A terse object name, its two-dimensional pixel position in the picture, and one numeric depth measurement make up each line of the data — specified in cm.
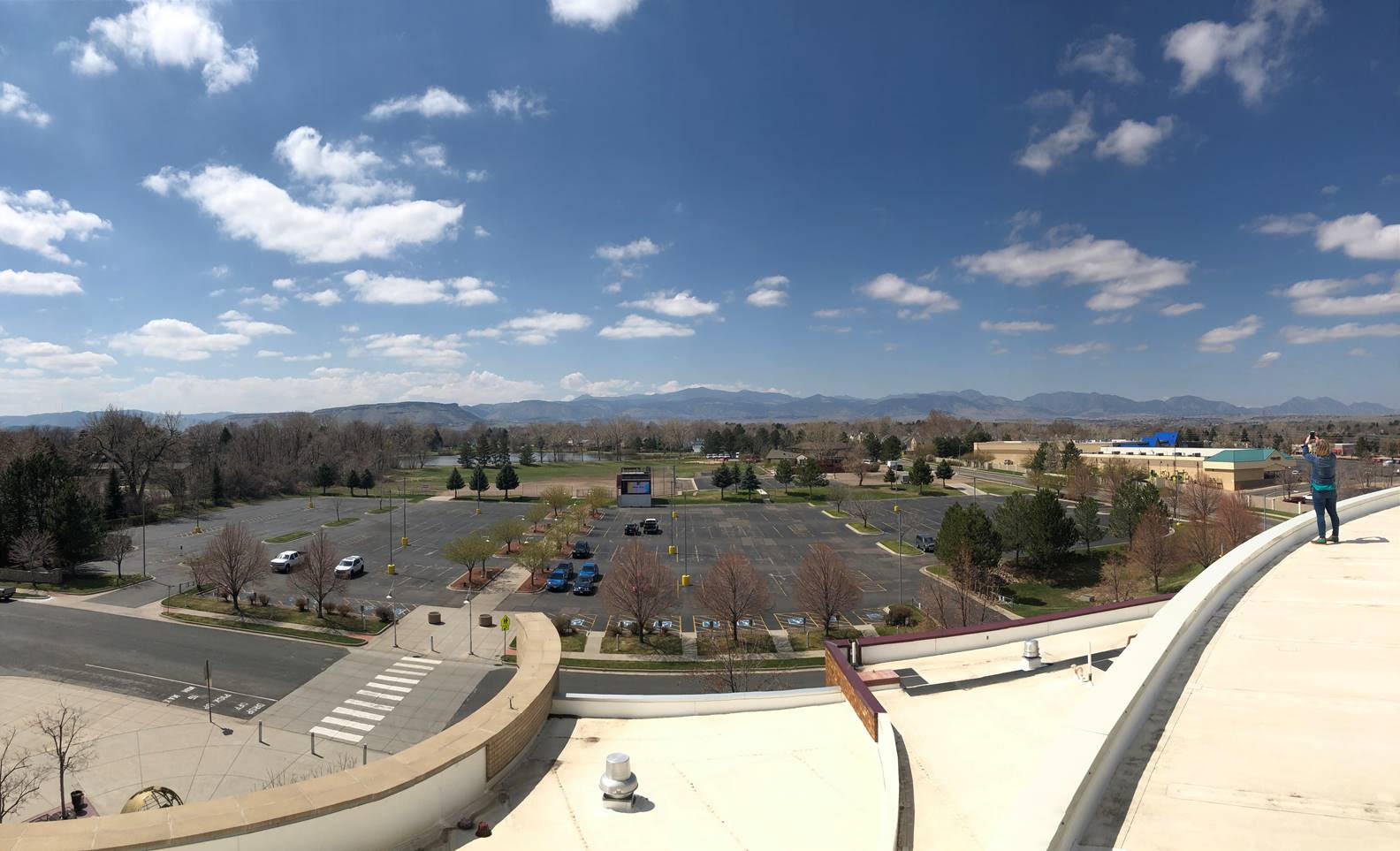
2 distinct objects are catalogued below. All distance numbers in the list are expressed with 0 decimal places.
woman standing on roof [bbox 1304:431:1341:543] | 1145
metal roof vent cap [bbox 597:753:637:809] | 698
